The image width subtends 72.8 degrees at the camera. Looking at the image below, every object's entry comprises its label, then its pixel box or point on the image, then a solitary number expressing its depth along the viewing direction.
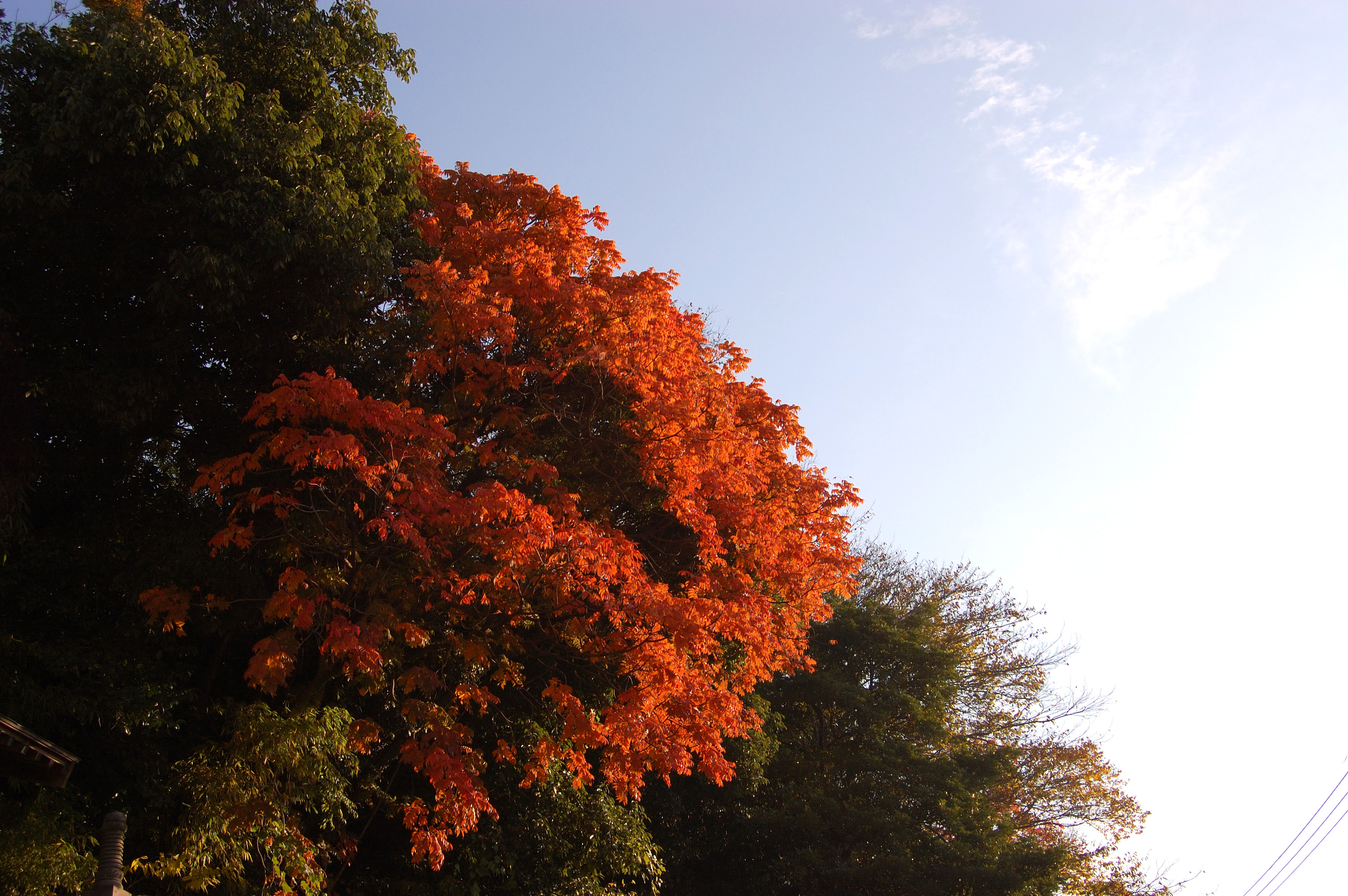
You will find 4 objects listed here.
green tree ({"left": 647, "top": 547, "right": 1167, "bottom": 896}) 15.91
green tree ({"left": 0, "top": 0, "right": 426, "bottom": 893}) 8.66
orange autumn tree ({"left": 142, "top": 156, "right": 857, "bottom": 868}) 9.42
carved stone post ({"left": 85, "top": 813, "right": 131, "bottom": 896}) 5.94
